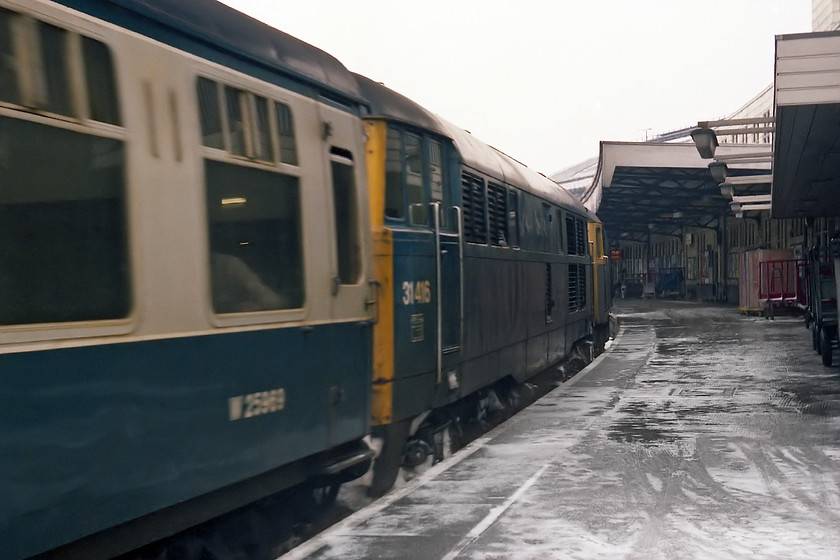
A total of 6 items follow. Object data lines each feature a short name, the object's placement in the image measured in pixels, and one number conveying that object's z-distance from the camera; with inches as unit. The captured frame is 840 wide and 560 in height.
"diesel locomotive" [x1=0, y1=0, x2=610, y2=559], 155.2
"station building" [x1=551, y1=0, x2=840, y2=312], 509.4
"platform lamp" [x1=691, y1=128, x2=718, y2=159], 719.1
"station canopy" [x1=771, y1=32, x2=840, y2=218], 493.0
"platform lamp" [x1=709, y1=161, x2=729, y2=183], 889.5
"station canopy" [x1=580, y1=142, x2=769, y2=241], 1408.7
